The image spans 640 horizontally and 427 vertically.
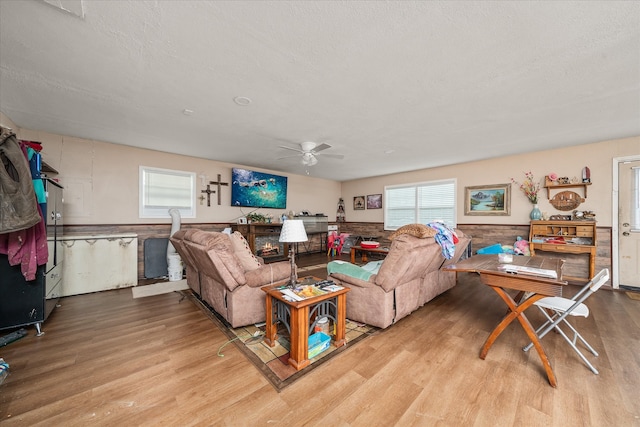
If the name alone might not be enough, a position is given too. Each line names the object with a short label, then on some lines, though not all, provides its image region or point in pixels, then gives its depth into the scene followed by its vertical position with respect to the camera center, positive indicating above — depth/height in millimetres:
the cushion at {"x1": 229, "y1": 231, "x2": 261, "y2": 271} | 2663 -486
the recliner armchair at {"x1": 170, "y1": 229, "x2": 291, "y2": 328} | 2363 -664
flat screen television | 5781 +600
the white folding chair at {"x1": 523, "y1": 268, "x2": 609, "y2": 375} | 1726 -761
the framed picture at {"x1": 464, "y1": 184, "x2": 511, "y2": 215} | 5031 +336
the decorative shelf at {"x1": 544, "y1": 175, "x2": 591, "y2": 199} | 4172 +550
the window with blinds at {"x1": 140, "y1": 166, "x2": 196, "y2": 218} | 4629 +391
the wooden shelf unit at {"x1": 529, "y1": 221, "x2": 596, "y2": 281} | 3932 -368
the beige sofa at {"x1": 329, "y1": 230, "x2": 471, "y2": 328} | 2375 -778
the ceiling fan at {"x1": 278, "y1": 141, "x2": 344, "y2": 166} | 4078 +1111
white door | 3770 -115
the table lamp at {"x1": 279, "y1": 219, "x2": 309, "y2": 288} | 2197 -203
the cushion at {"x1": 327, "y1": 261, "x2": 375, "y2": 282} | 2630 -678
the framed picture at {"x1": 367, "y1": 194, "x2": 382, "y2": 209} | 7309 +388
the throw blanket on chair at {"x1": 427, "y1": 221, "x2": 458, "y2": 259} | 2742 -305
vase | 4539 +19
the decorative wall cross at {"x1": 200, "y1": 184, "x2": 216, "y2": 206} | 5393 +427
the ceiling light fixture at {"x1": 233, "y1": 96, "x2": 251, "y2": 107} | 2621 +1271
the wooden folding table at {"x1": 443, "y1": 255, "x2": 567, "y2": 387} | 1714 -554
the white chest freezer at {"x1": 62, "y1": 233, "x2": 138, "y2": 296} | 3465 -822
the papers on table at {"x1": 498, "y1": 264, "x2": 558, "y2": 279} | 1829 -469
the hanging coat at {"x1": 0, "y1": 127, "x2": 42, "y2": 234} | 1910 +170
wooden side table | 1844 -916
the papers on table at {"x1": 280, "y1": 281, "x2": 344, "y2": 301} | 1956 -697
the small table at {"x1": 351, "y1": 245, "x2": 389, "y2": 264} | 5045 -816
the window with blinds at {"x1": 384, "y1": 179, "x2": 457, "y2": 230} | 5902 +288
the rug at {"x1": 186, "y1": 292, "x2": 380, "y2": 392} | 1781 -1240
